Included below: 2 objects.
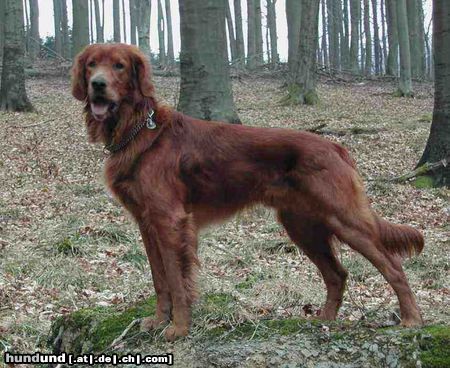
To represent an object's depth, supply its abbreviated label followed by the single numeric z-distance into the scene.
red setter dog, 4.27
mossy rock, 3.87
